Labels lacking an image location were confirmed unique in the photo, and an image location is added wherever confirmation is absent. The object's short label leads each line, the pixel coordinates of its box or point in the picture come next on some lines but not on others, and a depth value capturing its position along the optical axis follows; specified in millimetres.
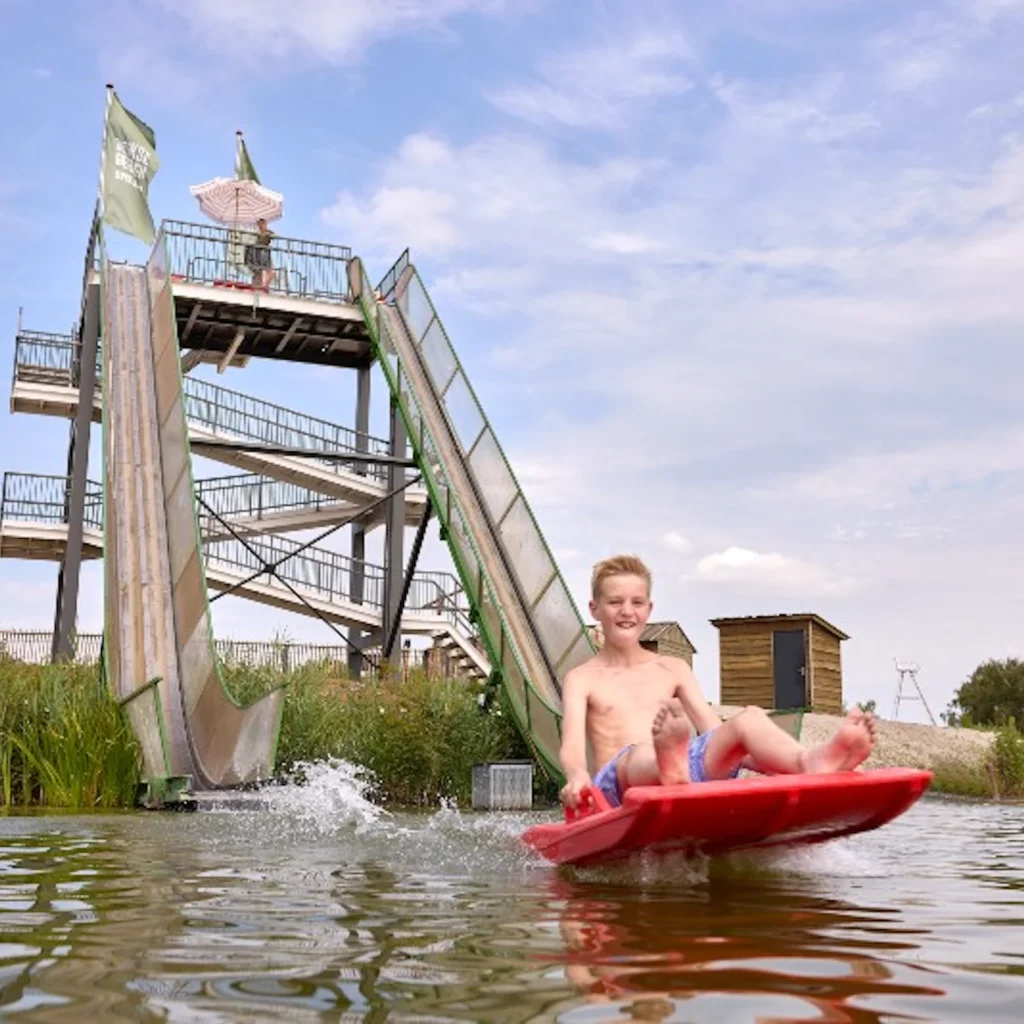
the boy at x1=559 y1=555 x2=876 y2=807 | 3938
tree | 48969
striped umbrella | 26422
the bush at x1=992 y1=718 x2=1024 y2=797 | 16891
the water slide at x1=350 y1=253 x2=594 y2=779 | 12680
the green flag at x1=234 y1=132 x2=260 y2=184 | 31503
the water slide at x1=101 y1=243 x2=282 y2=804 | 10461
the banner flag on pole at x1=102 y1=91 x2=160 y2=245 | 25641
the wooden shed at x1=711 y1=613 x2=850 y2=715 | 23266
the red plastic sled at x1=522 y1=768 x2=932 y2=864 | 3824
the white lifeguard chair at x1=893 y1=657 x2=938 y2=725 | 34156
